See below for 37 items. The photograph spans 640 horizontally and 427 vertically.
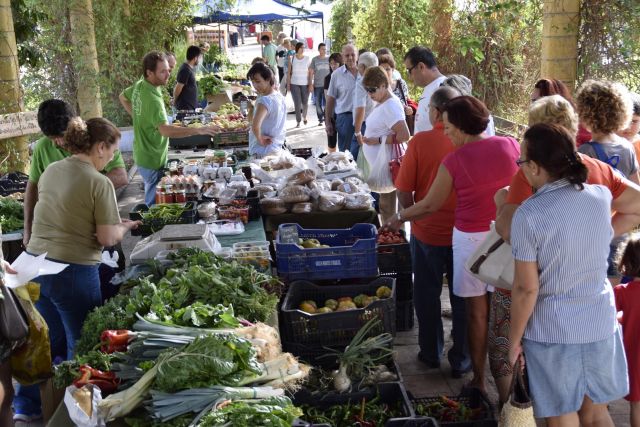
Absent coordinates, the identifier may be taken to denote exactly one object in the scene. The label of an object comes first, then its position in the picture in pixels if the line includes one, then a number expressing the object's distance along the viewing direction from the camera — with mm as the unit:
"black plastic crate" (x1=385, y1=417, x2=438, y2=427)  3571
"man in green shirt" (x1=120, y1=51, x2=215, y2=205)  7137
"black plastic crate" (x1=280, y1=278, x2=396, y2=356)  4551
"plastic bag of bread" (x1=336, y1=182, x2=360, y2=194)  6621
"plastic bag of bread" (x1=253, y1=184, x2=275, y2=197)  6516
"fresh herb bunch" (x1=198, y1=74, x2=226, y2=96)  14875
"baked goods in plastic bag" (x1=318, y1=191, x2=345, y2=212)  6258
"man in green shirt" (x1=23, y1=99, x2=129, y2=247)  4863
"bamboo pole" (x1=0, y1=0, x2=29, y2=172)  7521
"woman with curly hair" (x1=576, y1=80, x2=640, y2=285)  4473
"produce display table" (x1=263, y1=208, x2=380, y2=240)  6262
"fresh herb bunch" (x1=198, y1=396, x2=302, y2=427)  2878
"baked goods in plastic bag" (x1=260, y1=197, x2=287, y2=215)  6281
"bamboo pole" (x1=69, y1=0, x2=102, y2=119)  10680
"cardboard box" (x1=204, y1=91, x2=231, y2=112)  14844
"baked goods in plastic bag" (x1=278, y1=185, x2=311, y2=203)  6285
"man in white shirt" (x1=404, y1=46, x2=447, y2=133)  6742
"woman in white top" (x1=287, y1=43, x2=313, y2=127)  16938
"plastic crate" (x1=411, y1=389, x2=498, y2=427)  4000
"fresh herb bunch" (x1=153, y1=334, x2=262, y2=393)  3051
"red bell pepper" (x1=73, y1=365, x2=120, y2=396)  3158
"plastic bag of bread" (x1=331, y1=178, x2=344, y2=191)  6777
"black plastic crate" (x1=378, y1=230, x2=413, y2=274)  5863
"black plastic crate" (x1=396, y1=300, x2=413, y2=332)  6016
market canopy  22297
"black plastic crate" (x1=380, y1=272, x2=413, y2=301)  5910
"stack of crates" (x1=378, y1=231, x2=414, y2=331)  5867
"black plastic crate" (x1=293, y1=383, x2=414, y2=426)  3990
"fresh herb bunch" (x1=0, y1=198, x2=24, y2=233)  6031
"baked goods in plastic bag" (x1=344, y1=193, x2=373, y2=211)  6285
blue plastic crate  5188
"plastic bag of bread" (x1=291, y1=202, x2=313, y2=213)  6227
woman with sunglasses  6848
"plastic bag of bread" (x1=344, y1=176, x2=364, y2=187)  6882
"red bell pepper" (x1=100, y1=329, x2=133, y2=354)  3467
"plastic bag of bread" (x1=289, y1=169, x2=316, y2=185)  6574
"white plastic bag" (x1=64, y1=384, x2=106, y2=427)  2951
